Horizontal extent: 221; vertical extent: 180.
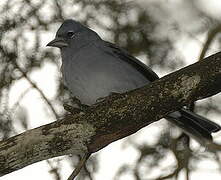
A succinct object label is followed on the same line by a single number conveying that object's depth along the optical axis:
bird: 7.40
